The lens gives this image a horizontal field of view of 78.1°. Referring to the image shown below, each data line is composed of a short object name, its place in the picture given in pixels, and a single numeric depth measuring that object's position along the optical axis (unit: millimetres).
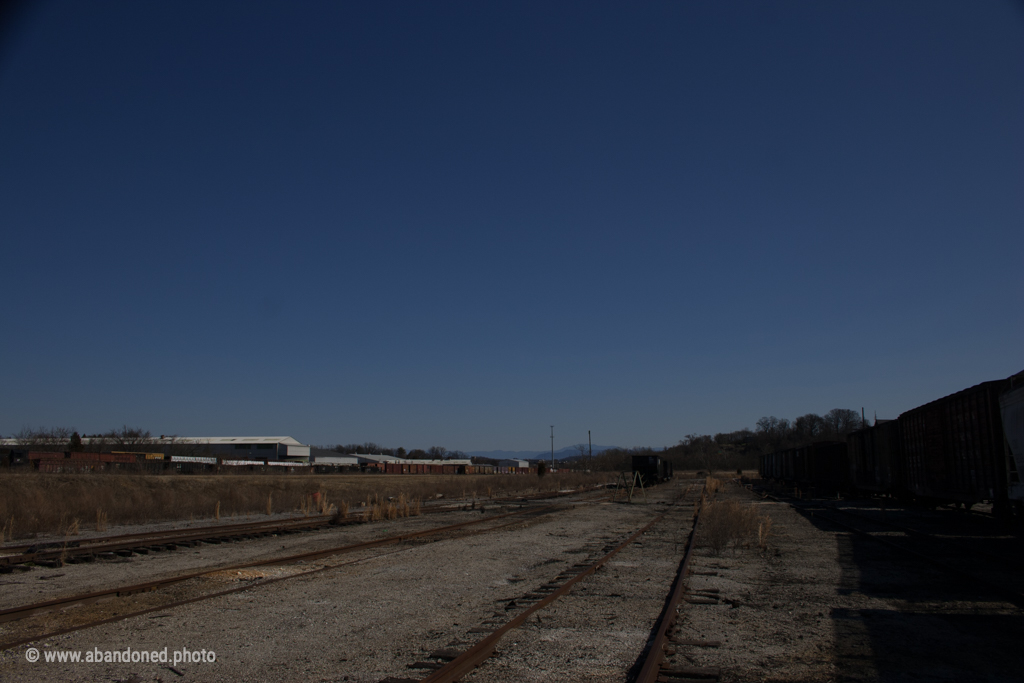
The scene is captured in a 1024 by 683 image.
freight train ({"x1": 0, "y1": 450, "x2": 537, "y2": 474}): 49469
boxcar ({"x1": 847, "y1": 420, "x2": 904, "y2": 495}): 25939
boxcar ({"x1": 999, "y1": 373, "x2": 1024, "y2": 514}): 12672
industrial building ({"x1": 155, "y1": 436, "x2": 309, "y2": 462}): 123969
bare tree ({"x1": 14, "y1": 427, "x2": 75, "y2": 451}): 87762
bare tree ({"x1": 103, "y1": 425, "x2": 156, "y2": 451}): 98438
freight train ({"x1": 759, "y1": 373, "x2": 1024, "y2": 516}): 13773
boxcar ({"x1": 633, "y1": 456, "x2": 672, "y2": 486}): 53438
